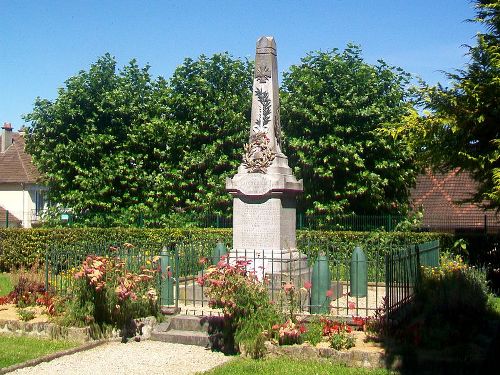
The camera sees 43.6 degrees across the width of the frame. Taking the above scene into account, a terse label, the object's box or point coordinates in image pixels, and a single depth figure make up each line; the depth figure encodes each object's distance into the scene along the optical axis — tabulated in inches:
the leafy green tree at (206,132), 882.1
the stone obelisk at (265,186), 486.9
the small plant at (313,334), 365.1
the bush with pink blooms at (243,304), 362.0
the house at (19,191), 1443.2
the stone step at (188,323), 410.6
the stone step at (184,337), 393.7
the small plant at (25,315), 429.1
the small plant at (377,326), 363.9
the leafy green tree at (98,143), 919.0
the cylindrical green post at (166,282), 454.9
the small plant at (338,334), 350.3
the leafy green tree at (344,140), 815.1
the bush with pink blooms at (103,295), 404.2
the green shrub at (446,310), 350.0
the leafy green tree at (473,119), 502.6
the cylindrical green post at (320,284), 440.5
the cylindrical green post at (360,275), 518.3
